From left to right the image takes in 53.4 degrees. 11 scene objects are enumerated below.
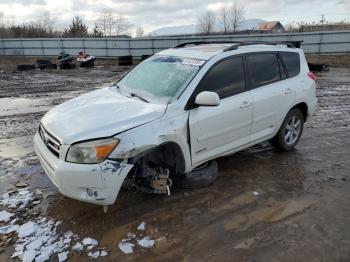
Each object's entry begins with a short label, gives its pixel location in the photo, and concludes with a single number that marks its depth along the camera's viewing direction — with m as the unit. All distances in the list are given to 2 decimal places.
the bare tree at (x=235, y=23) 61.16
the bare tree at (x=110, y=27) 59.06
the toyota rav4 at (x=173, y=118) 3.51
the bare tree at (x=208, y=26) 63.84
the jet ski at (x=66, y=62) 22.73
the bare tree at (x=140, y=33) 64.31
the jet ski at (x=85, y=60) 23.86
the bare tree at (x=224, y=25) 60.94
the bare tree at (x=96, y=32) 47.77
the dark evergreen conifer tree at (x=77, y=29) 45.41
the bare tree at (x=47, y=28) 44.27
